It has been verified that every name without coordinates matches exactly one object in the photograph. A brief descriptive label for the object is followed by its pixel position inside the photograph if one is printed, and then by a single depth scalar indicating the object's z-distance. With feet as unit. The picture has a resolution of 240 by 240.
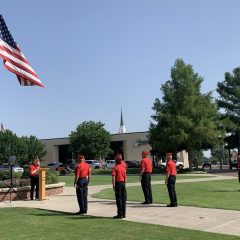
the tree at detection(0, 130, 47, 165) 170.14
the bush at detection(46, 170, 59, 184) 45.16
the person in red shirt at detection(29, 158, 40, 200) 39.78
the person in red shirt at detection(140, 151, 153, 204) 34.38
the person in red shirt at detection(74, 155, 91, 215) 29.56
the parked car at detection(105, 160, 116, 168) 153.58
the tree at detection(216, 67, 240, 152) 133.64
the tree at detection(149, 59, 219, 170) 109.63
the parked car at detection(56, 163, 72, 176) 115.54
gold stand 39.33
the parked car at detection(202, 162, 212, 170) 162.28
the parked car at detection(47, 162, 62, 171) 123.58
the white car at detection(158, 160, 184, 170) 138.57
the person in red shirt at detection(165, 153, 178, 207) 32.51
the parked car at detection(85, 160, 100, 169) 147.12
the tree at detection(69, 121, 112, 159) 160.40
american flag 27.80
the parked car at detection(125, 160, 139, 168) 148.06
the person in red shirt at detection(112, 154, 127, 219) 27.53
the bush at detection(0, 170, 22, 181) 48.14
